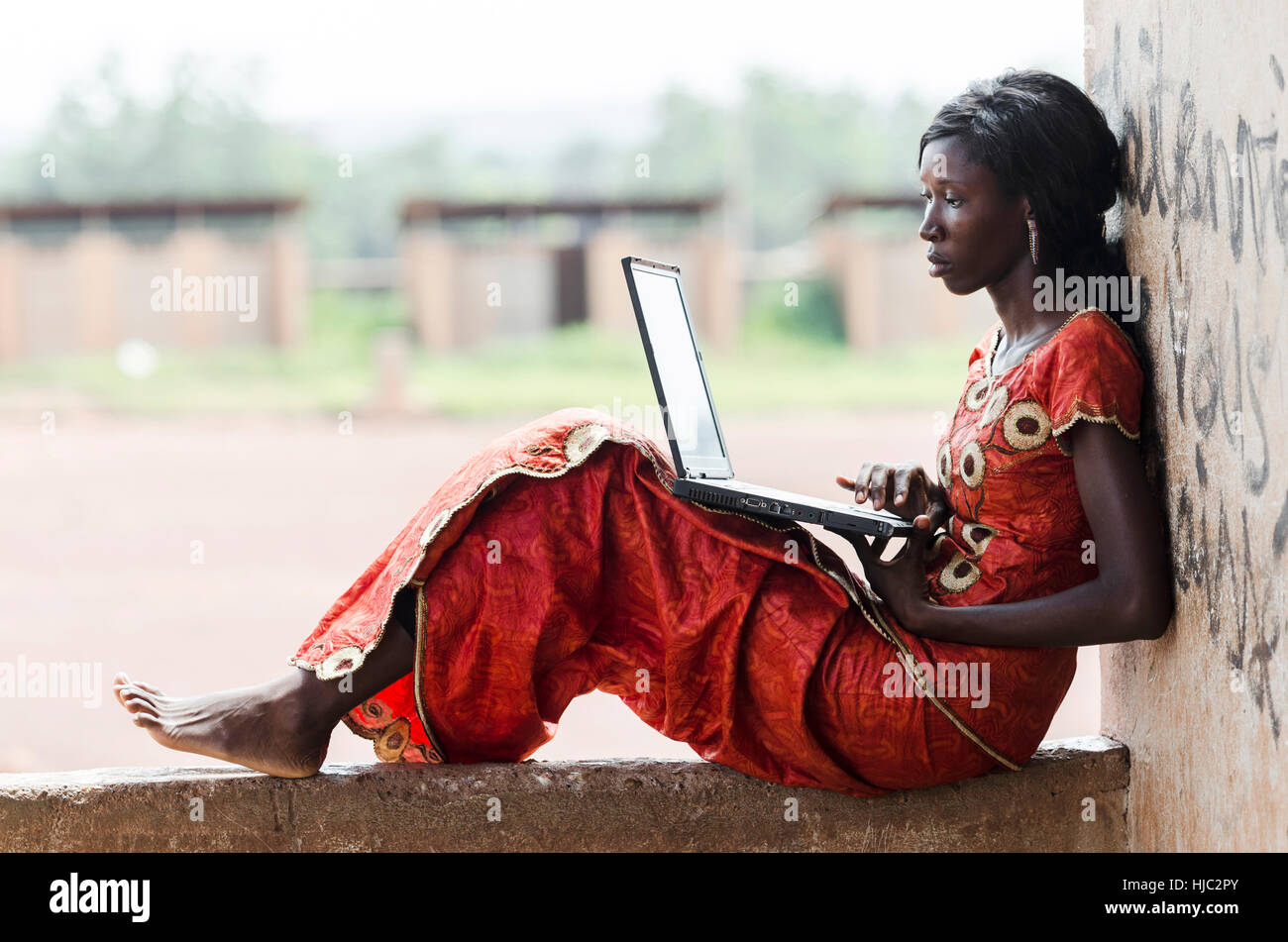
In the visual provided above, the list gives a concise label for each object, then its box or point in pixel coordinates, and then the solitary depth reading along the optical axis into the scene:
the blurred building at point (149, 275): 41.16
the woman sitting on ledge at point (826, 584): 4.65
